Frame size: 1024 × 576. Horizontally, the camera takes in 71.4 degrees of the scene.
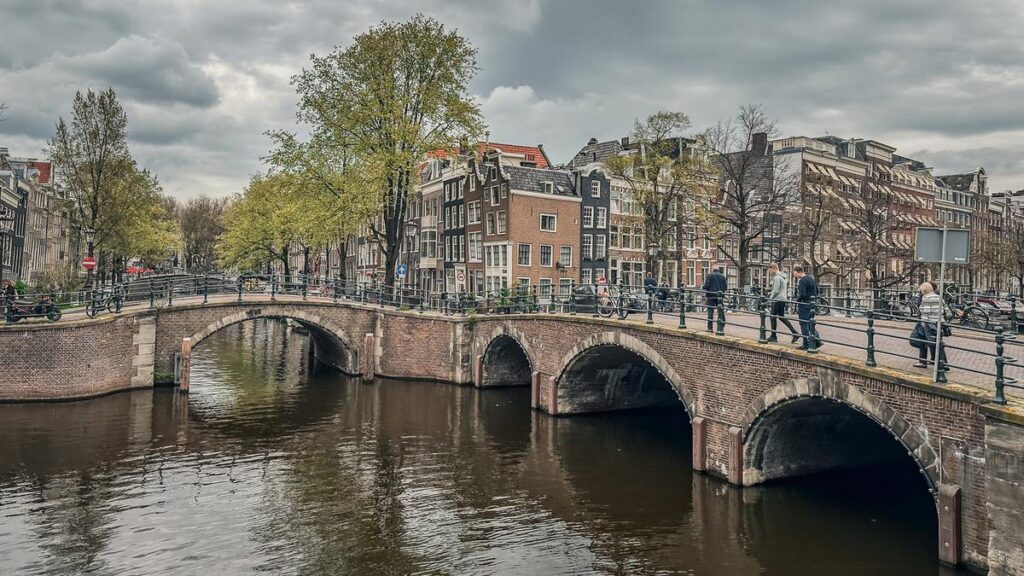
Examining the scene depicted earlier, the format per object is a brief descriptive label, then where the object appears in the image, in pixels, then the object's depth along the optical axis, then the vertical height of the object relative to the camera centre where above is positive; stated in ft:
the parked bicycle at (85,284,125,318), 84.69 -3.06
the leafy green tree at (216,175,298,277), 173.47 +11.83
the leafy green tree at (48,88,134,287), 120.78 +21.49
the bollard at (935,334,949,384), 36.24 -3.97
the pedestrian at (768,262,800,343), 50.72 -0.42
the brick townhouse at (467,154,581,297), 147.74 +12.88
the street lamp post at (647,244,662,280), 123.62 +6.67
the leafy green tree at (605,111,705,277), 120.37 +20.33
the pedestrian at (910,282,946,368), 41.63 -2.10
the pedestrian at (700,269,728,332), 60.15 +0.20
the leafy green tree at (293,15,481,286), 108.47 +27.90
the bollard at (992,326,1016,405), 32.45 -3.68
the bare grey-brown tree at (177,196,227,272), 287.48 +19.00
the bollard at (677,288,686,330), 58.05 -2.36
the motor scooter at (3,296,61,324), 78.69 -3.75
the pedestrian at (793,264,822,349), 45.34 -1.02
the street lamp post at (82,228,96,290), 122.83 +6.08
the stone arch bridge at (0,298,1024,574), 34.17 -8.33
